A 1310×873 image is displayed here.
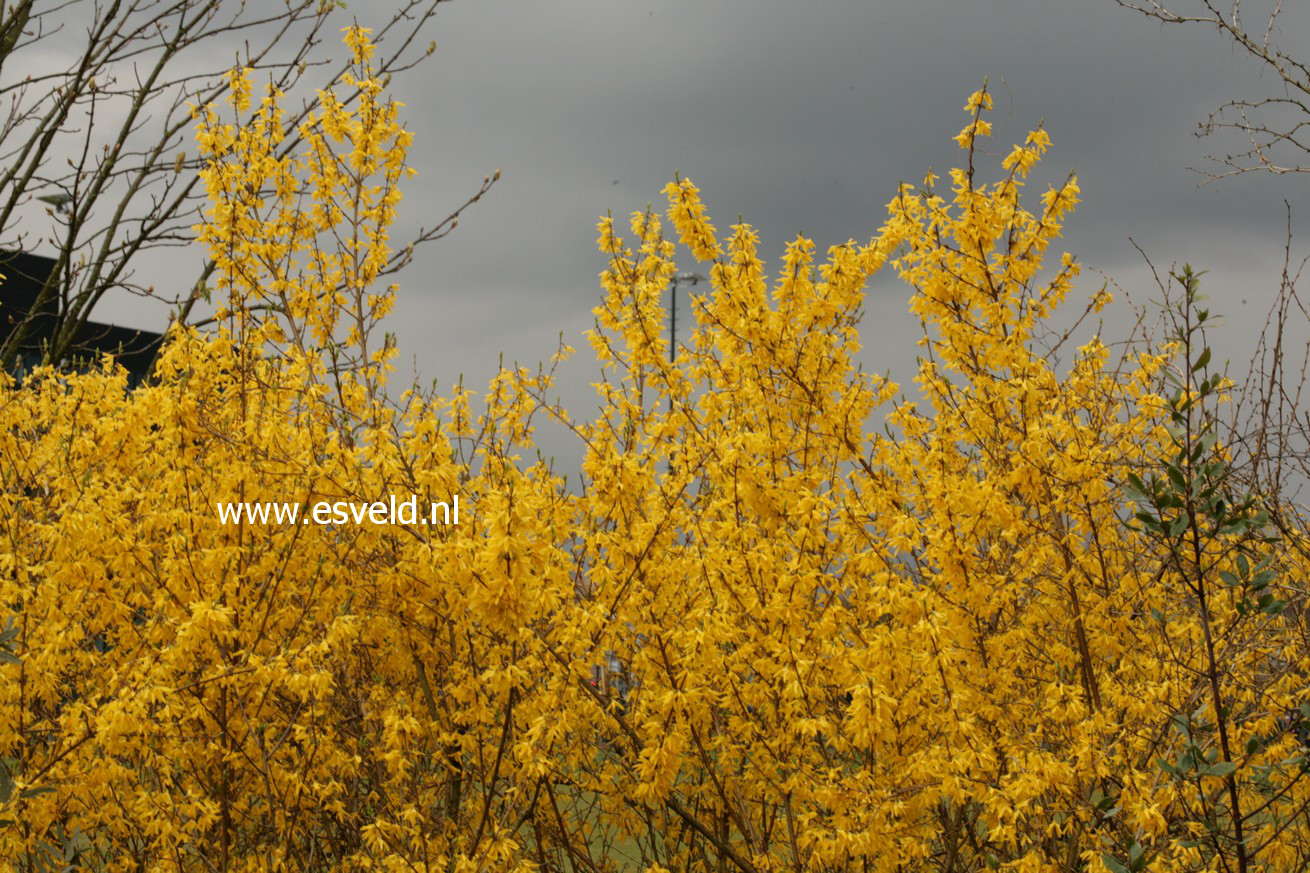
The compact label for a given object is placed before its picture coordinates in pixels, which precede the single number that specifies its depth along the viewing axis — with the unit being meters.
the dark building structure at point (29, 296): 19.36
